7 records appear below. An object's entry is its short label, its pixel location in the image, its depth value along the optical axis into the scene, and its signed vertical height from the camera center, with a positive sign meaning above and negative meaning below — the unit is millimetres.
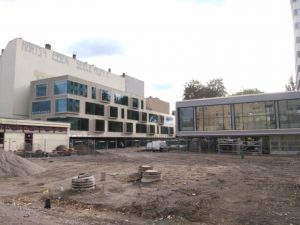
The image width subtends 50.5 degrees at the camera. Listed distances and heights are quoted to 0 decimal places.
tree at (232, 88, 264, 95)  79188 +12868
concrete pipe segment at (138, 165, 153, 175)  18531 -1465
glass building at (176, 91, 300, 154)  47000 +3648
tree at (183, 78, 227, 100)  76875 +13049
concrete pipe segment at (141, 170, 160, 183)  17188 -1796
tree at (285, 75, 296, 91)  88175 +15643
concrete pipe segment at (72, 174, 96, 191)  15422 -1931
